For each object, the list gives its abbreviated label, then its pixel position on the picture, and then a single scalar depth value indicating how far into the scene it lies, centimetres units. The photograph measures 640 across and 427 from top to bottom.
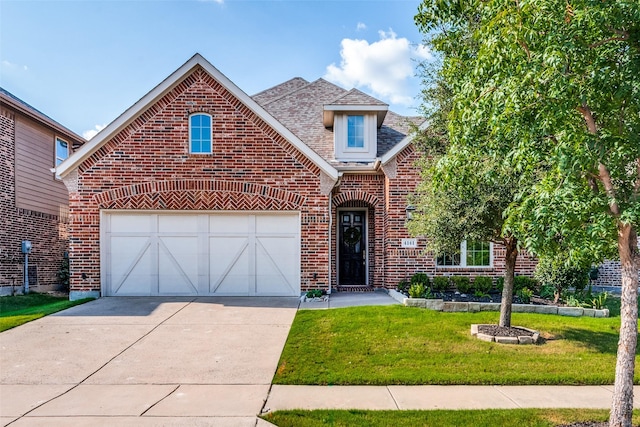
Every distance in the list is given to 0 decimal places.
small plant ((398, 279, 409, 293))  1127
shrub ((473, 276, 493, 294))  1130
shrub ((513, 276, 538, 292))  1130
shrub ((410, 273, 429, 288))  1134
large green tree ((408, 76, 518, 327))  677
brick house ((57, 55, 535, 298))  1077
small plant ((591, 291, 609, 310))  935
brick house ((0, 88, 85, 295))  1290
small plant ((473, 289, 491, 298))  1064
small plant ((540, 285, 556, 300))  1047
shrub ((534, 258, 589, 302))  952
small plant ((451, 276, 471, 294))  1137
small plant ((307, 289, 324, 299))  1064
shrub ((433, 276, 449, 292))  1140
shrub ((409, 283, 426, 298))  988
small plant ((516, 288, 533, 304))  1016
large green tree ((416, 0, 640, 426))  371
